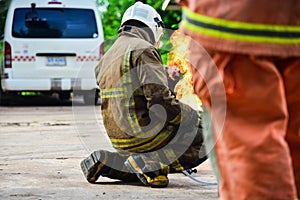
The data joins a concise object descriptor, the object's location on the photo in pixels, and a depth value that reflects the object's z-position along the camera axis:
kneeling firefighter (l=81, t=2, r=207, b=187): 10.92
